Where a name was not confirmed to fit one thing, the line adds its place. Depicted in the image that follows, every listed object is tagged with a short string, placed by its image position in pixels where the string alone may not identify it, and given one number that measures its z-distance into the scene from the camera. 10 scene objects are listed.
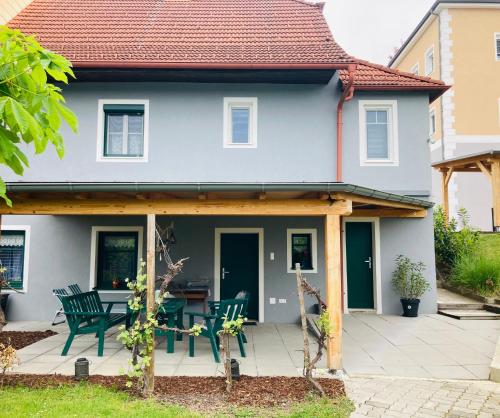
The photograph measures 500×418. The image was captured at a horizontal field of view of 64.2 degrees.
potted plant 9.05
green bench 6.30
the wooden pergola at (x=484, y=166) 11.03
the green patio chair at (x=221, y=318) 6.05
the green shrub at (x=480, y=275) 9.76
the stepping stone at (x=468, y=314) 8.80
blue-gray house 8.98
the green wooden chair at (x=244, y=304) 6.47
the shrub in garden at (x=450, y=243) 10.94
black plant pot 9.02
